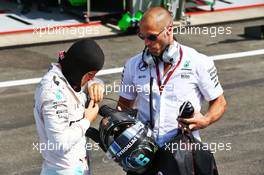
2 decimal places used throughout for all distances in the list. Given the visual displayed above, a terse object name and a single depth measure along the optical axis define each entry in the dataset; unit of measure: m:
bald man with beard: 9.66
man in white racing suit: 8.55
